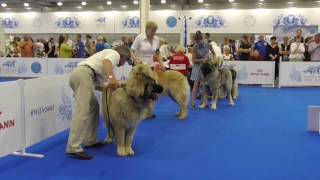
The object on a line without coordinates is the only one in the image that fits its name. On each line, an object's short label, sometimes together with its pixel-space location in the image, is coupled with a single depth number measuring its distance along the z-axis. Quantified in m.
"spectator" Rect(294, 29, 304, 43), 13.62
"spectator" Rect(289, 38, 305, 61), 13.22
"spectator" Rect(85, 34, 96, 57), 15.36
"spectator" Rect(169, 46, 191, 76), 9.32
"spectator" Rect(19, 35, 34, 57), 15.73
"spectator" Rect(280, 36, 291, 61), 13.84
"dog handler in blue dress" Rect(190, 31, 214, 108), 7.99
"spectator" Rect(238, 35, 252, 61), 14.03
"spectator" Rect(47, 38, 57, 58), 16.66
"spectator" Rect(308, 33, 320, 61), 13.05
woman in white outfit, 6.56
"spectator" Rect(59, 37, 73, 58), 14.45
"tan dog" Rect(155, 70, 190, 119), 6.88
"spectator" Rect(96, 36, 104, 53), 13.63
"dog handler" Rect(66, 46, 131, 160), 4.29
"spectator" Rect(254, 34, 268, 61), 13.54
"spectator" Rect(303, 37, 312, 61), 13.30
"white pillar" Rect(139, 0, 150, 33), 11.00
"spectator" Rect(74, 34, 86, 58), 14.92
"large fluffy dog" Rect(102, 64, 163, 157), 4.22
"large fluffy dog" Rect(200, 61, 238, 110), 7.91
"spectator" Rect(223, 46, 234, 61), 14.17
